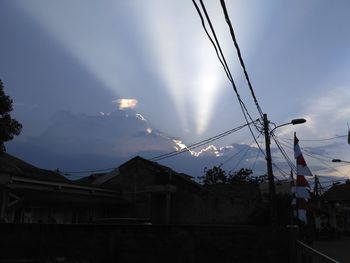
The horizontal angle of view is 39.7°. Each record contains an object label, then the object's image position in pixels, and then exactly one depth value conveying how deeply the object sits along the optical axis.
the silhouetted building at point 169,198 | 33.31
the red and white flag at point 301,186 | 21.56
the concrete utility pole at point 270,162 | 23.45
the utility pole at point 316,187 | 69.19
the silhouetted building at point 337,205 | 62.83
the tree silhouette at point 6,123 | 18.88
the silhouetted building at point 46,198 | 21.98
